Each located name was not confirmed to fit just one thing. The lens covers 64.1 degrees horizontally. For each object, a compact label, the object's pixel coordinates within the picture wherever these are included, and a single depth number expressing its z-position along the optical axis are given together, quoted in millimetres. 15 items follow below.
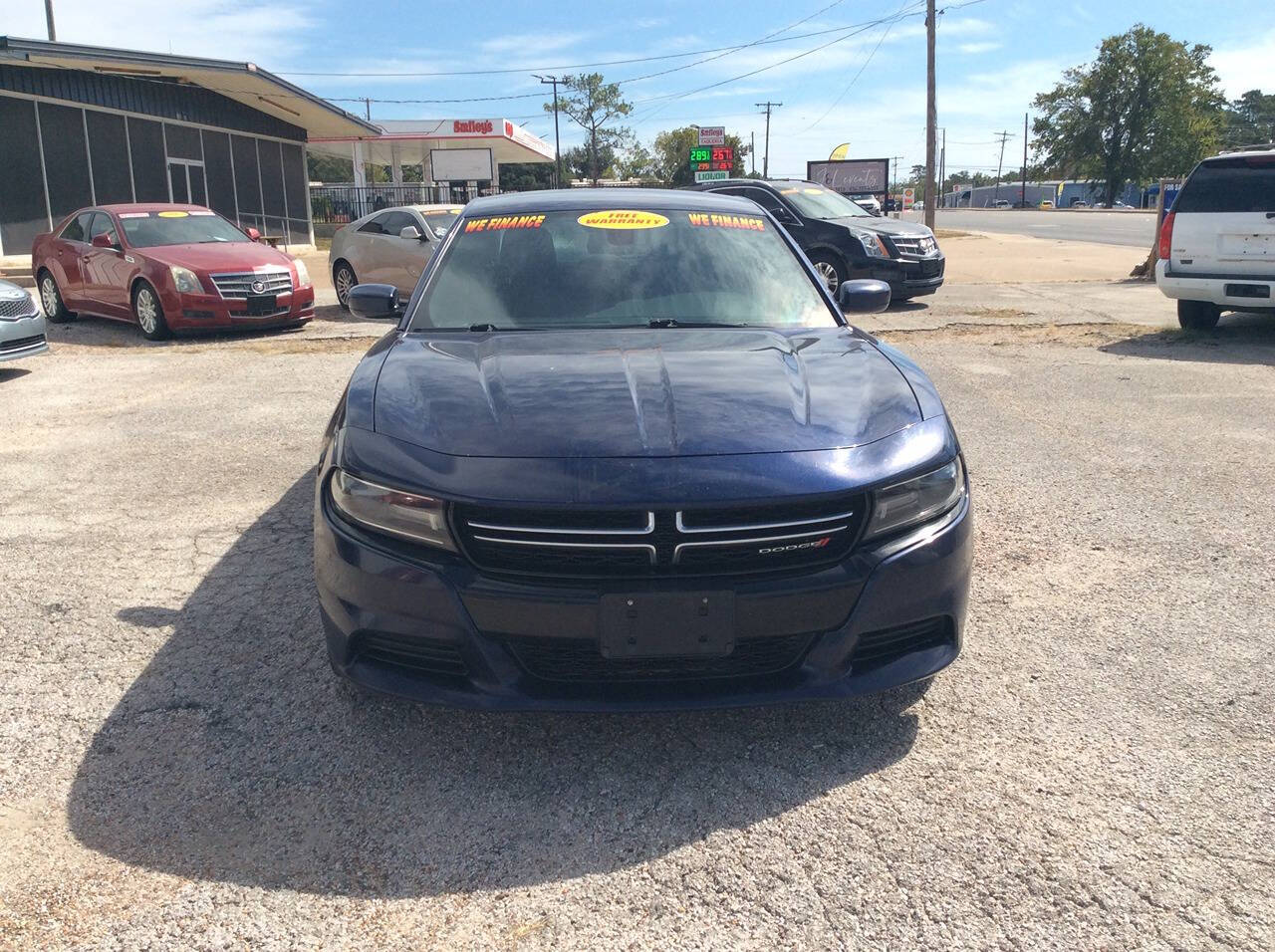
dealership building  18734
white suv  9703
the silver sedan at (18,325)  8609
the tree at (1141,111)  85562
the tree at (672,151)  84625
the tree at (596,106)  78375
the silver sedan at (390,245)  12891
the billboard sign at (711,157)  38094
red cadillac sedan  11281
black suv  13156
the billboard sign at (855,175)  32531
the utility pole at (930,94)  29812
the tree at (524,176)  88894
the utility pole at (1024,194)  114994
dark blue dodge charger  2461
